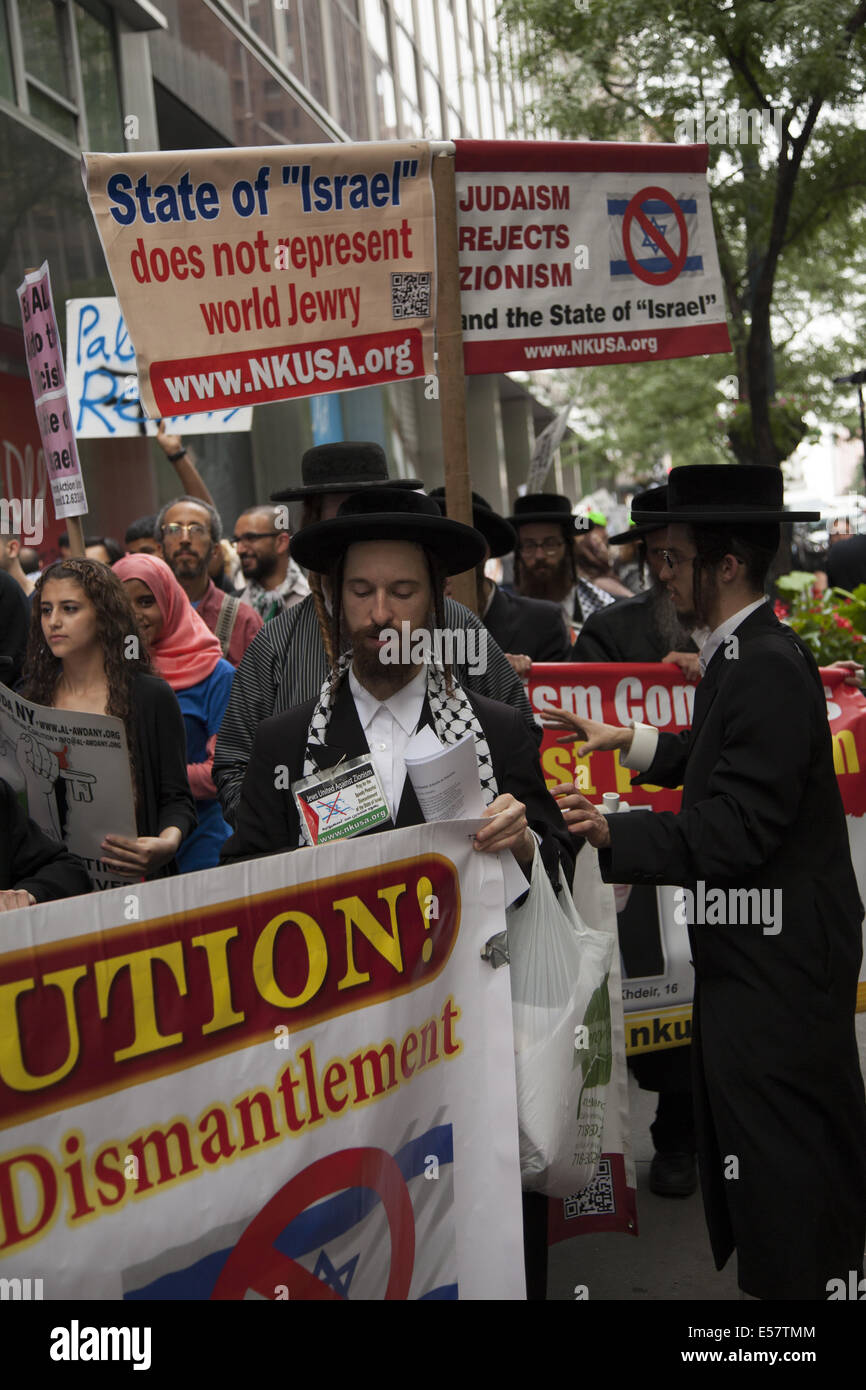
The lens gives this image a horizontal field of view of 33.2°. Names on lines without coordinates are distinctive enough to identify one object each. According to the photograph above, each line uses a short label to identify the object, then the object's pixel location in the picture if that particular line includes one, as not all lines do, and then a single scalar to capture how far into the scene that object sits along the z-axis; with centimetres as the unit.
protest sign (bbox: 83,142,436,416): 438
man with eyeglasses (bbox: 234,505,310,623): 764
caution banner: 237
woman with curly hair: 462
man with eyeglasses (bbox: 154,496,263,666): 679
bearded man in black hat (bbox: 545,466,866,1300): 331
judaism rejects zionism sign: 490
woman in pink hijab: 543
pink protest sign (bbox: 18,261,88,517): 546
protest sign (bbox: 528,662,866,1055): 514
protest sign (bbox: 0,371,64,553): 1113
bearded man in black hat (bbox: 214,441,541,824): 417
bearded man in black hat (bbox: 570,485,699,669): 588
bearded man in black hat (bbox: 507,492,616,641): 717
